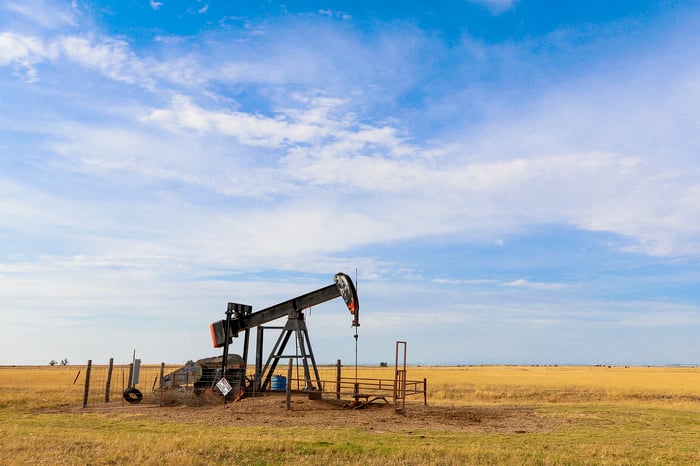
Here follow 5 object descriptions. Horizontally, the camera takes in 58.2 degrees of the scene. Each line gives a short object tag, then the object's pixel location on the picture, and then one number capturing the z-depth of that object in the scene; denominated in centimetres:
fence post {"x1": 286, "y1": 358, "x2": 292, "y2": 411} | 1914
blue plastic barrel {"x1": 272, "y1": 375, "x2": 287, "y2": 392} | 2311
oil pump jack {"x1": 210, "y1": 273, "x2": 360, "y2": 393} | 2123
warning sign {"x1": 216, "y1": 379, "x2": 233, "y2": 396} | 2172
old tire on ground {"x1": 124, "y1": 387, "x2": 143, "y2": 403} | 2341
